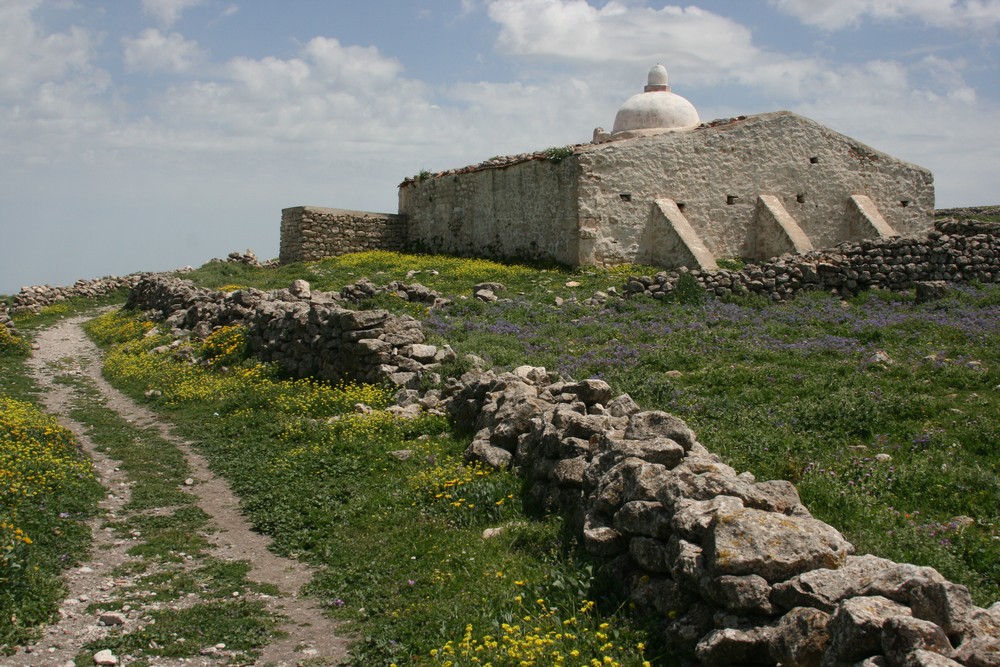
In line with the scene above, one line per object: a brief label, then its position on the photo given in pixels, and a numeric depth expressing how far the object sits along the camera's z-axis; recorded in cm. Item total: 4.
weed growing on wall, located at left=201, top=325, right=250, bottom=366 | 1662
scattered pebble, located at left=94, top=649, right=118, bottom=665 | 552
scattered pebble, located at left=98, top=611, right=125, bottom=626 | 612
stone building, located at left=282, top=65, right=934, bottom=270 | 2339
